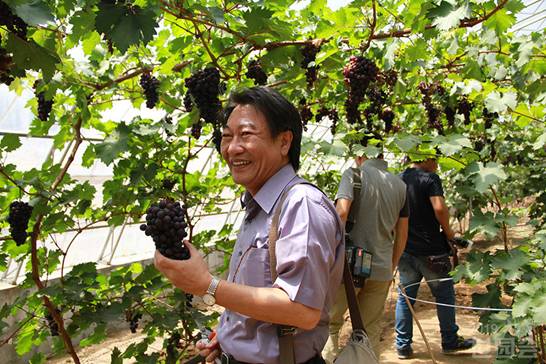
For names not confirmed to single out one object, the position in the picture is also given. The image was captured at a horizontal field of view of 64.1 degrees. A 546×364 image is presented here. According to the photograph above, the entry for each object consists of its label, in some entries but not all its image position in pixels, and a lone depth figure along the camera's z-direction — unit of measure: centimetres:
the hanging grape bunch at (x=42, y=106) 239
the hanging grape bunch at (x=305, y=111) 348
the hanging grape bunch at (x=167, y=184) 280
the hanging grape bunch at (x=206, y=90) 199
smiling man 118
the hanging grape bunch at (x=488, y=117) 382
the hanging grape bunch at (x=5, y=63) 112
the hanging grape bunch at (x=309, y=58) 230
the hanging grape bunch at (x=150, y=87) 249
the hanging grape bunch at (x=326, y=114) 366
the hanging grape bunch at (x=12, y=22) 102
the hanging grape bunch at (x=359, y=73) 230
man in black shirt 402
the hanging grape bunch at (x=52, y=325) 260
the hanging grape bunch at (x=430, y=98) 333
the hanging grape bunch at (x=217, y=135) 214
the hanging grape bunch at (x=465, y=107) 335
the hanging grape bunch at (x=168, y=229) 119
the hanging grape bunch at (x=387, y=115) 391
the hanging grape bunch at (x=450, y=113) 346
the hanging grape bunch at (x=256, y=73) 237
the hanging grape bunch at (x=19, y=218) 215
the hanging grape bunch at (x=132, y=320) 264
